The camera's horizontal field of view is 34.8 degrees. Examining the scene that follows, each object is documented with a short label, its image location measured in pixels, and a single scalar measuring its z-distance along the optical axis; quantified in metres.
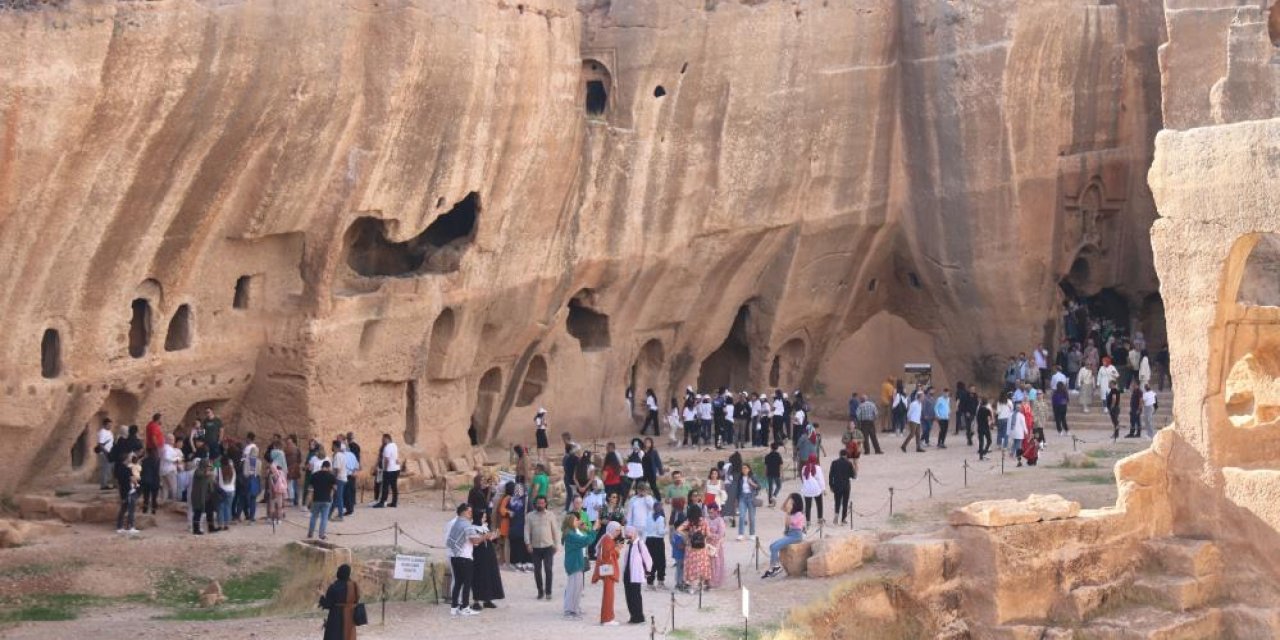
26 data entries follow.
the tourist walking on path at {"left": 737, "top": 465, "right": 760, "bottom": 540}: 25.02
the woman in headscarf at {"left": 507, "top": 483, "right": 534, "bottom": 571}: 22.73
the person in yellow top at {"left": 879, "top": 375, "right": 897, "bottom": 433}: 35.56
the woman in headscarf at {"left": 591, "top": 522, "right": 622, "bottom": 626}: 20.02
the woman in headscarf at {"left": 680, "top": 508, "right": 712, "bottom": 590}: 21.41
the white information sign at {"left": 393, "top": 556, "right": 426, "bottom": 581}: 19.98
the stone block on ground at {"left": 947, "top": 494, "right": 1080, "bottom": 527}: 22.78
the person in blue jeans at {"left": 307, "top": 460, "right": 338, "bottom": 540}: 24.48
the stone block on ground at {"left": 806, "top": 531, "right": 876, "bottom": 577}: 21.67
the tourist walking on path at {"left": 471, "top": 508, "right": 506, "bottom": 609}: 20.62
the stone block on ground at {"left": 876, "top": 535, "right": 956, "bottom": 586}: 22.27
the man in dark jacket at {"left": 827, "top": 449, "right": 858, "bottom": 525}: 25.47
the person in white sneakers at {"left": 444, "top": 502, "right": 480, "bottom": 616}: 20.39
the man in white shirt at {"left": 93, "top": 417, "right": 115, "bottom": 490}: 26.02
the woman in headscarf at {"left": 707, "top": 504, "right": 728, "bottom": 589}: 21.70
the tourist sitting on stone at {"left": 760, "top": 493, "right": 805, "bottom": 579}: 22.20
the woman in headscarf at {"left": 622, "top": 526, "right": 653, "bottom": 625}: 20.00
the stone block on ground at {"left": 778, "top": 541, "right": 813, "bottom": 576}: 21.97
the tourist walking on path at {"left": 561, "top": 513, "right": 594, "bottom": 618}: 20.31
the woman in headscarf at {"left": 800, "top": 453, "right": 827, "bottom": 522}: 25.05
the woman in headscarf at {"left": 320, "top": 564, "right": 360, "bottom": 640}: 17.55
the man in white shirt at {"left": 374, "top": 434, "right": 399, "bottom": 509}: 27.66
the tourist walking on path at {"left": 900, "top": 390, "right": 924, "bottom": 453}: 32.50
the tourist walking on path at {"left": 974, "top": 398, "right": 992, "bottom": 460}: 30.62
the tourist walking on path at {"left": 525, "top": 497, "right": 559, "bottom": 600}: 21.25
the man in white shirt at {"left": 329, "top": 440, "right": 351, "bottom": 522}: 26.17
